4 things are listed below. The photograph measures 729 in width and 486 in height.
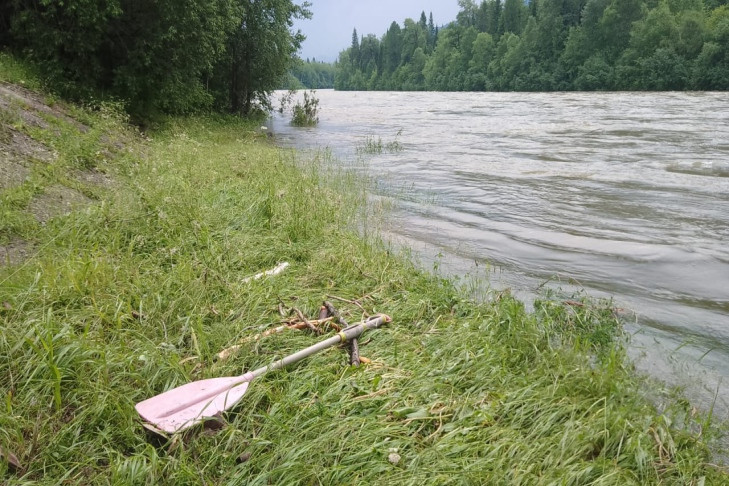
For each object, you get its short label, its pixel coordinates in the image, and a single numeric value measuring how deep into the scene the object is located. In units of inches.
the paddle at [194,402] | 103.8
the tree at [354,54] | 5772.6
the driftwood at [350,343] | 134.9
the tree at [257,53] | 866.8
